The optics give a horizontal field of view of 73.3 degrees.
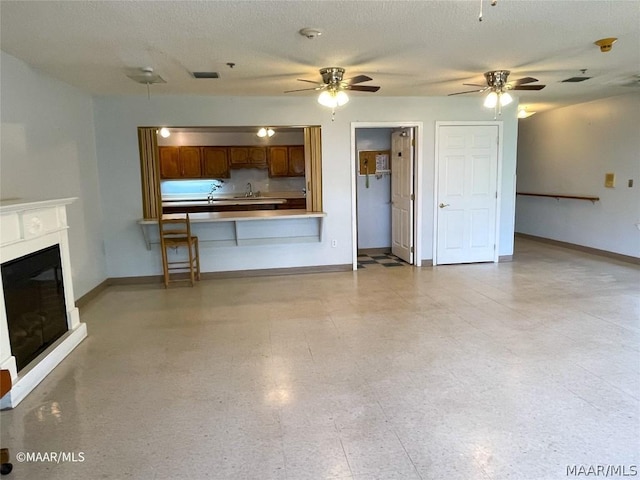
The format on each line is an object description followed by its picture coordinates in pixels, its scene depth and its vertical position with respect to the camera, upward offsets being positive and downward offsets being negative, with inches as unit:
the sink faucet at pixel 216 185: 378.3 +2.0
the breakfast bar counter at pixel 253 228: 225.0 -22.3
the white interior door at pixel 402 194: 252.8 -7.1
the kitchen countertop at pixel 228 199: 334.3 -10.0
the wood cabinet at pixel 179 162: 355.6 +21.8
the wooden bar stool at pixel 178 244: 214.5 -27.8
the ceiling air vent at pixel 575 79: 197.0 +45.6
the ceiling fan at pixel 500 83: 176.4 +40.7
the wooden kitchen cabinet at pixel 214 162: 361.1 +21.2
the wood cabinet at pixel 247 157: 365.1 +25.1
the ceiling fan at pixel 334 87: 165.2 +37.8
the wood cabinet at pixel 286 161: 370.6 +21.1
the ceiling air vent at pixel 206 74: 171.2 +45.2
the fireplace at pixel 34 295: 107.7 -29.5
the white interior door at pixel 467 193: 244.7 -7.1
